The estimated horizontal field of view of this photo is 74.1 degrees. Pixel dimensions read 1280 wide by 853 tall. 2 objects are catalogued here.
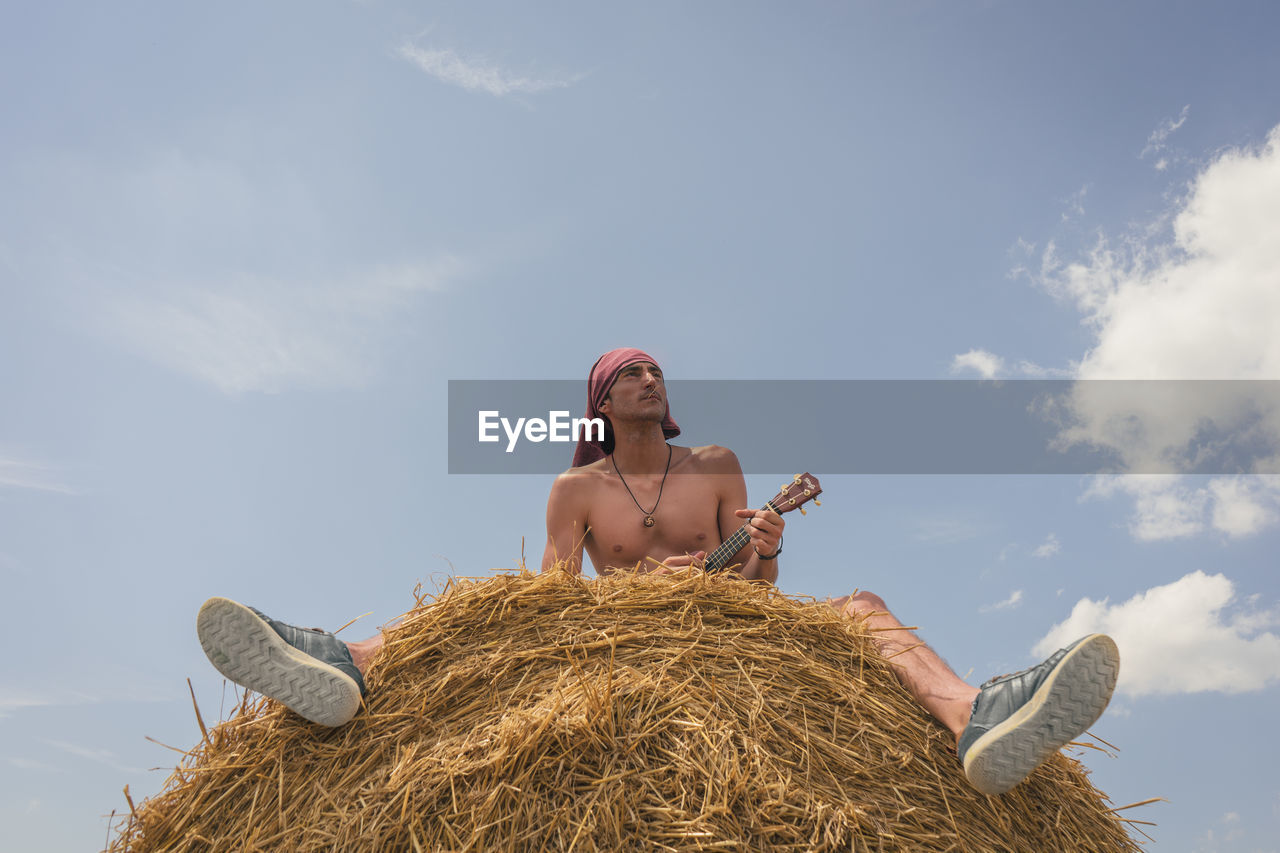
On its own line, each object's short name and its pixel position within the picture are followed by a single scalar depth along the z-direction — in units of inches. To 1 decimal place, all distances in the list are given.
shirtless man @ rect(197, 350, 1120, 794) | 91.3
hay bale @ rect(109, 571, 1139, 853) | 86.5
